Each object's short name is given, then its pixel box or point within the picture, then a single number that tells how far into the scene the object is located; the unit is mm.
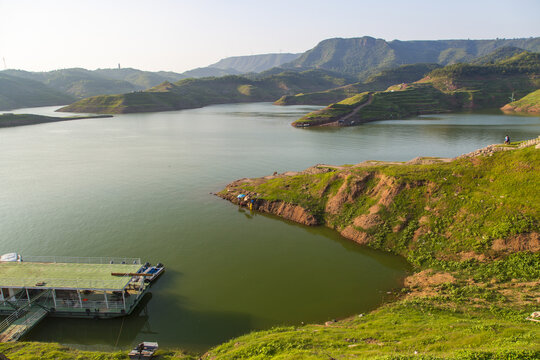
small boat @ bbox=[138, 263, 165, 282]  37812
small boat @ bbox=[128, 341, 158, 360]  25547
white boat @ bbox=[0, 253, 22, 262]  40125
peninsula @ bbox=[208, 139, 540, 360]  22297
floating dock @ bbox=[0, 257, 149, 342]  31766
